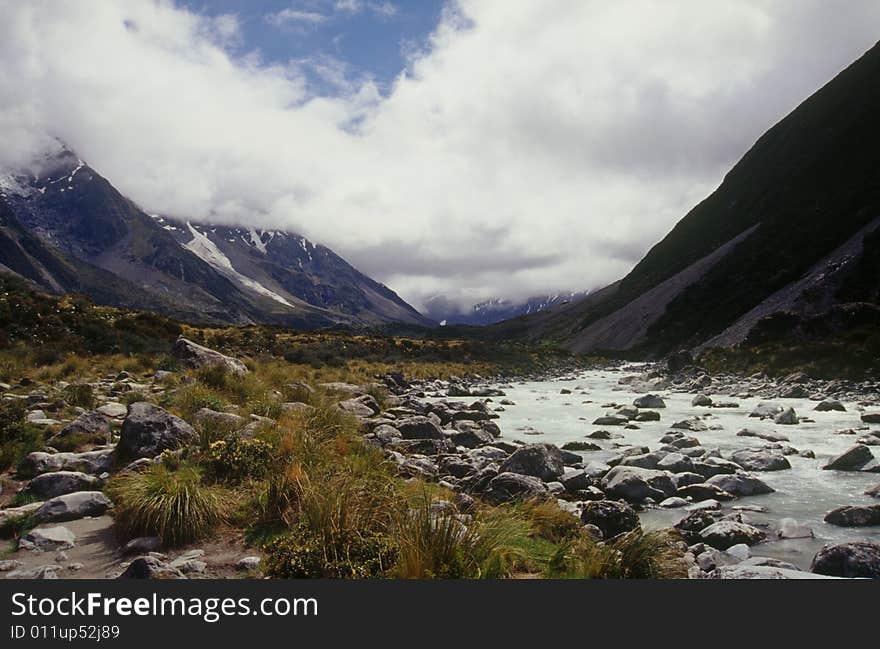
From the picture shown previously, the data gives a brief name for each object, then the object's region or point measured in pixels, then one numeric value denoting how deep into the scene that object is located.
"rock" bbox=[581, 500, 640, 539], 8.60
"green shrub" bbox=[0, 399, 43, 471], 9.36
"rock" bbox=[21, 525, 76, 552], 6.43
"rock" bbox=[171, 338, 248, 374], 22.48
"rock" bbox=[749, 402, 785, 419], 21.25
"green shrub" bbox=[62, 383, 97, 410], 13.86
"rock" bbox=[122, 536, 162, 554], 6.37
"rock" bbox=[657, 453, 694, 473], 12.88
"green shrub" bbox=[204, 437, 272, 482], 8.71
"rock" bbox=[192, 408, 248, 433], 10.27
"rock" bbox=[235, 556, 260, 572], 5.98
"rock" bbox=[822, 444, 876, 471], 12.62
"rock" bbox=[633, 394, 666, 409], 26.17
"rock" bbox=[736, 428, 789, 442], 16.52
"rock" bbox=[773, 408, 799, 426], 19.27
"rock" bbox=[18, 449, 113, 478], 8.94
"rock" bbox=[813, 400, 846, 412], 21.30
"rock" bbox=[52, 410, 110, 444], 10.60
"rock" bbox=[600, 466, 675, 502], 10.90
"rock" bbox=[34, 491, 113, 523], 7.27
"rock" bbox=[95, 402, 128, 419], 13.05
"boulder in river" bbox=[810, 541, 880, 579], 6.67
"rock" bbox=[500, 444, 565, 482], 12.12
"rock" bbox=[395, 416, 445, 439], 16.41
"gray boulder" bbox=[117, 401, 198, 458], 9.31
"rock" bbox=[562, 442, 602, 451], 16.58
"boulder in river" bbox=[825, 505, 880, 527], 9.05
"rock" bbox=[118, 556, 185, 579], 5.28
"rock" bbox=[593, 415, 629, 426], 21.80
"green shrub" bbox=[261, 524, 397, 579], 5.39
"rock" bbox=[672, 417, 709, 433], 19.53
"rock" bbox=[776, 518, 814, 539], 8.57
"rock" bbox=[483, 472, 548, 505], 9.91
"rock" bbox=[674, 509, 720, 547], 8.70
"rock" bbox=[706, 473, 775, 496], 11.20
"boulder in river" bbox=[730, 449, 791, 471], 13.16
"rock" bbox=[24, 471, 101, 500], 8.09
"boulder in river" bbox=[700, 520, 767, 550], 8.18
